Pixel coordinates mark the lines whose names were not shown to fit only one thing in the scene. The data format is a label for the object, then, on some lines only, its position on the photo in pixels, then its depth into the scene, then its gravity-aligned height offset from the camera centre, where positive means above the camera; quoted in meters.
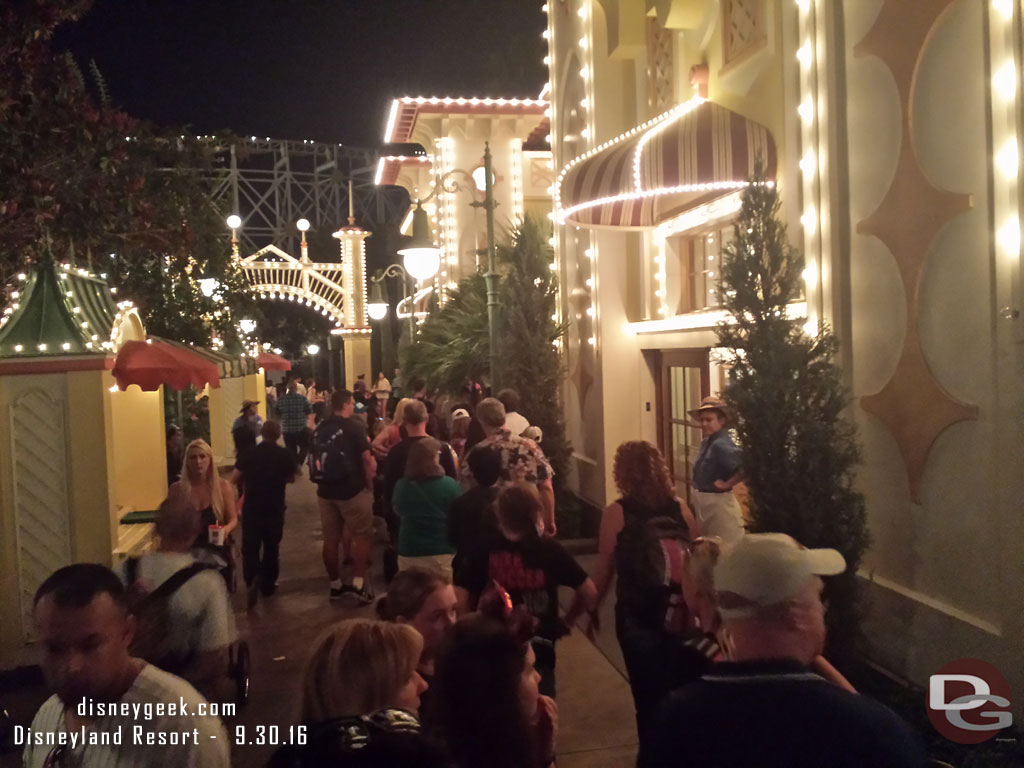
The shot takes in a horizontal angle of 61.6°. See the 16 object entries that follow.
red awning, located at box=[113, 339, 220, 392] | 8.14 +0.07
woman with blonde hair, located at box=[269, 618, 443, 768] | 2.04 -0.86
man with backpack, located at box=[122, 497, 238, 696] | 3.46 -1.01
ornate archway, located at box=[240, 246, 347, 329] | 29.27 +3.01
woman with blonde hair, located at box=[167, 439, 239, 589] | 6.28 -0.92
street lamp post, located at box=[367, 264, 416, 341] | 21.83 +1.88
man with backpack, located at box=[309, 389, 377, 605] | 8.24 -1.15
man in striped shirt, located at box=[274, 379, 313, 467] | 15.36 -0.90
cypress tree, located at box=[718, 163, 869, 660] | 5.23 -0.36
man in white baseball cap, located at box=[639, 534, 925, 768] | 1.90 -0.80
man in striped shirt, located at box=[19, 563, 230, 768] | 2.44 -0.95
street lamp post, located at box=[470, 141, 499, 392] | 10.20 +1.02
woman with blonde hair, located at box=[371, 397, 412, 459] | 9.92 -0.84
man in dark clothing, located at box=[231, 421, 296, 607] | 8.30 -1.32
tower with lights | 29.12 +2.08
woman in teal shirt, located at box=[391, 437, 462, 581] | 5.79 -0.96
